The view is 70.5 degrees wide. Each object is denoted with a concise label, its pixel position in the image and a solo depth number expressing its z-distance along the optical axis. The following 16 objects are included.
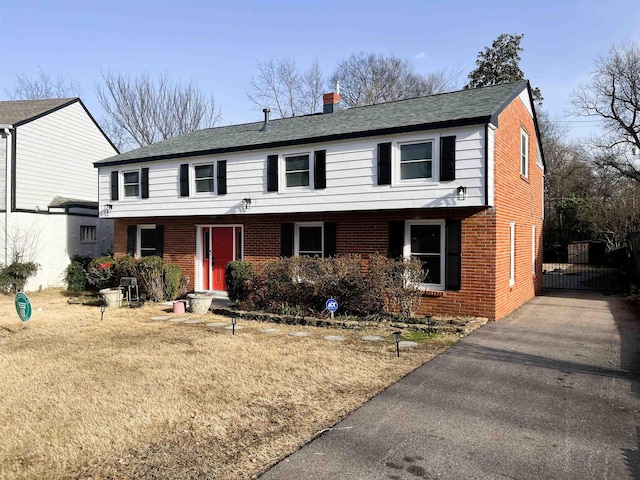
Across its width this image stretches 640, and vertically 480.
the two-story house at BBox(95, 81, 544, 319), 10.01
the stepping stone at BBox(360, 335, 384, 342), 8.26
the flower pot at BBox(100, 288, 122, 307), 12.67
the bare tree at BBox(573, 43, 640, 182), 29.83
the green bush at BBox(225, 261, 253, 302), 11.78
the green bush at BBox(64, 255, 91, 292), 16.34
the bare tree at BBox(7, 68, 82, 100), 31.78
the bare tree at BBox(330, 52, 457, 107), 34.94
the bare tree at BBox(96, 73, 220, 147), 30.50
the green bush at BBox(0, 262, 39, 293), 15.88
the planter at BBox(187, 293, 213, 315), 11.46
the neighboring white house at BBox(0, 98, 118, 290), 16.41
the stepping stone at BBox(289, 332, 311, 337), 8.80
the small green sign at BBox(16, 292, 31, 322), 9.93
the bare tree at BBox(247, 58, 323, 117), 32.18
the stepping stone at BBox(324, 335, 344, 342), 8.30
